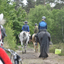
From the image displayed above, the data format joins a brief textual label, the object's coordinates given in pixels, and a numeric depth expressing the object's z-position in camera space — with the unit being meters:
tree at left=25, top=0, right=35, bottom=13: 61.11
